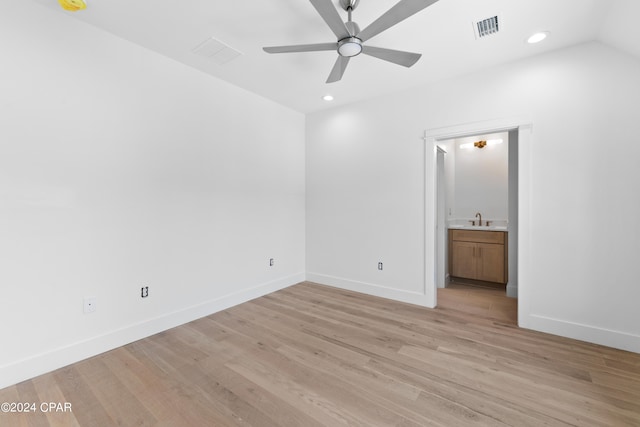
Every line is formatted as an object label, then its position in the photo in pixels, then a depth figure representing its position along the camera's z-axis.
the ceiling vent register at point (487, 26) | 2.21
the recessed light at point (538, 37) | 2.36
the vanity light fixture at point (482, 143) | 4.79
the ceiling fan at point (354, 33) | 1.65
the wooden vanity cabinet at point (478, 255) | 4.11
